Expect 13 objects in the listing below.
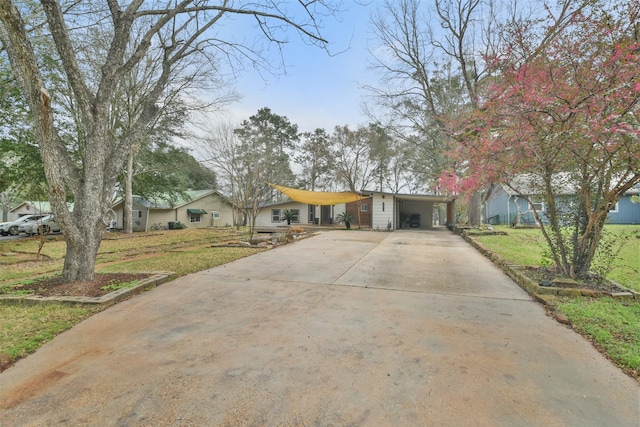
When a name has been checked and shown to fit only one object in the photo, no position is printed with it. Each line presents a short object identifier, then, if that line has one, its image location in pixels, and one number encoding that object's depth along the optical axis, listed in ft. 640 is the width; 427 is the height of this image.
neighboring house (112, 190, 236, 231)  72.87
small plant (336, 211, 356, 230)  58.70
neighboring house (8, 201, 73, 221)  99.14
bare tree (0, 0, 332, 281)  12.05
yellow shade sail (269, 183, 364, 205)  56.75
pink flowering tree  11.21
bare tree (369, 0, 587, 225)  45.93
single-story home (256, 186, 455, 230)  57.88
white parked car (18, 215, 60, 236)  57.26
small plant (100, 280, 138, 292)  13.69
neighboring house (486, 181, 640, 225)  57.36
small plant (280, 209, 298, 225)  68.33
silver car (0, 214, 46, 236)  57.31
